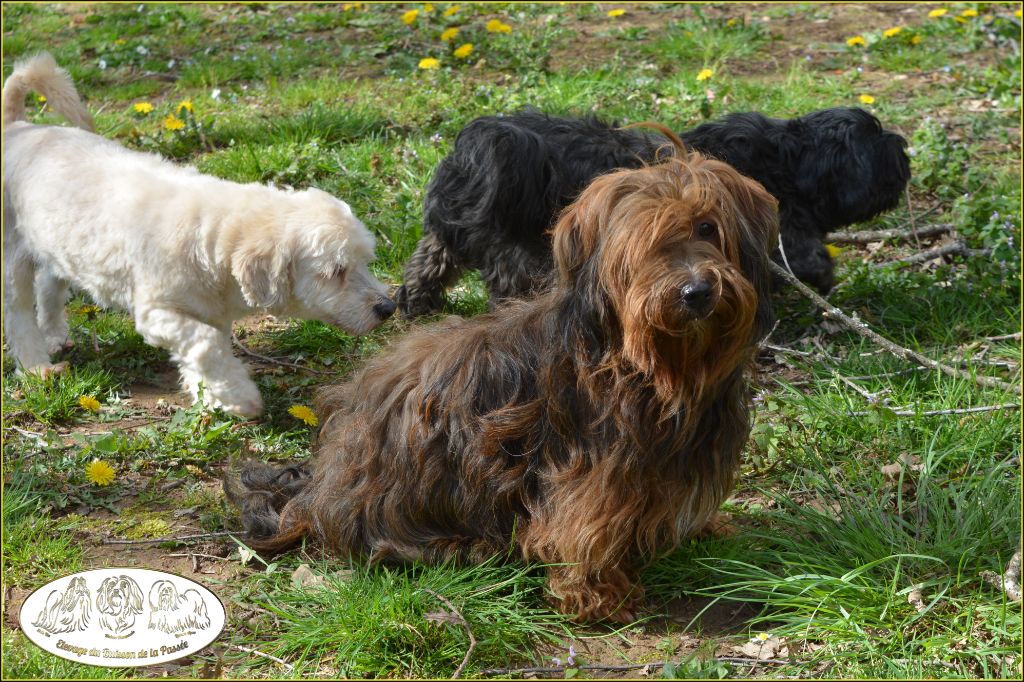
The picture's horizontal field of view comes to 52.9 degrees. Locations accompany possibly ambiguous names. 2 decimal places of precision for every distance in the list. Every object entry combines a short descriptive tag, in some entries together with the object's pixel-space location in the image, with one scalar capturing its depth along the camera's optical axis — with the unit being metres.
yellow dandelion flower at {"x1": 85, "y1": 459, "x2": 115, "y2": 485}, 3.75
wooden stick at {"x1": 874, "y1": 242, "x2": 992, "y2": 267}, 5.12
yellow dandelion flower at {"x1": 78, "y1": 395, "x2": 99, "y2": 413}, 4.28
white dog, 4.11
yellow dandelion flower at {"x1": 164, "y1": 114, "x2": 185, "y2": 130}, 6.43
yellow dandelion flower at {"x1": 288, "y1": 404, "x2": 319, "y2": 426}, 4.21
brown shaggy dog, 2.65
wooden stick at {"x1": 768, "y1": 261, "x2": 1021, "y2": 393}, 3.89
